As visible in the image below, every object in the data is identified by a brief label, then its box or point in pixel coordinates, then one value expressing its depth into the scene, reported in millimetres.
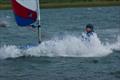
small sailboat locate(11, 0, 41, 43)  26844
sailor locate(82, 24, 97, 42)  26531
